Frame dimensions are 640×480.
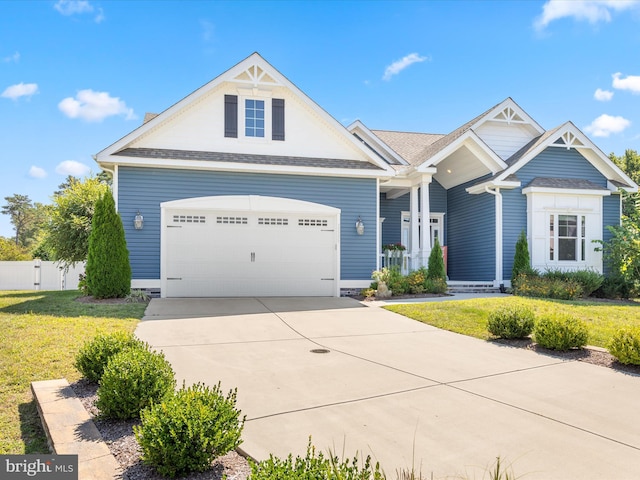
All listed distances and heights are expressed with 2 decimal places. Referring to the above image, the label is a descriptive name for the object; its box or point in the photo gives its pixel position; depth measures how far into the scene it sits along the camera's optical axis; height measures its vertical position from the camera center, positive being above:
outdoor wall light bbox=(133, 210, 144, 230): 12.39 +0.73
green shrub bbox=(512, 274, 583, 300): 12.91 -1.12
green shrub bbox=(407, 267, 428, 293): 13.59 -0.97
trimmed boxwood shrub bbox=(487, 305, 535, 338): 7.98 -1.29
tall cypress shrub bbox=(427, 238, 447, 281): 14.19 -0.50
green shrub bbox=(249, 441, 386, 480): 2.29 -1.16
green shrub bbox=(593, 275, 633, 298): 14.56 -1.22
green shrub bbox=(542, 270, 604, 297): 14.08 -0.89
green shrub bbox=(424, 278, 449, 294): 13.76 -1.14
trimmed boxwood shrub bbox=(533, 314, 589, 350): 7.13 -1.32
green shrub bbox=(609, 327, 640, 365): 6.25 -1.35
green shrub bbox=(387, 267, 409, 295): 13.43 -1.02
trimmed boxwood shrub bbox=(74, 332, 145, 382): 4.98 -1.17
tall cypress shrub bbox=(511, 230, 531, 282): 14.43 -0.24
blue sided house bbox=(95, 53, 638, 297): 12.70 +1.76
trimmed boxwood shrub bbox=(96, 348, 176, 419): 3.98 -1.24
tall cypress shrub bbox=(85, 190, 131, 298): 11.19 -0.21
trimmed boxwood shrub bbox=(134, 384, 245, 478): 3.06 -1.29
